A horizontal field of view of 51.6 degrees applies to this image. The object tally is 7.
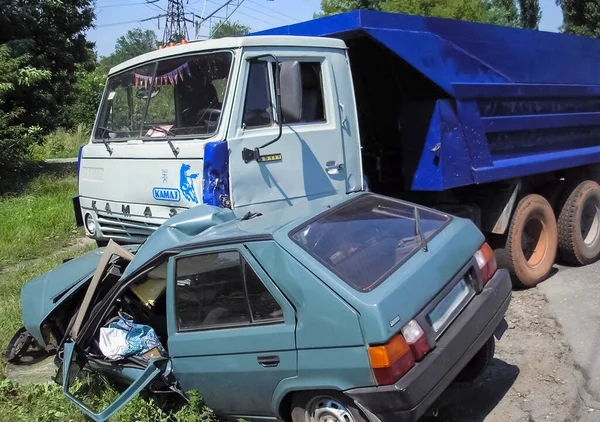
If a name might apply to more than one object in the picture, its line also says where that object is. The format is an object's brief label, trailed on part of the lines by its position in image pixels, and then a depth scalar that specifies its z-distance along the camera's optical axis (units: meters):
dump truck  4.59
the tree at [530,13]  28.33
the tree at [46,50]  13.73
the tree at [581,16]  25.08
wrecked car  3.07
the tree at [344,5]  32.41
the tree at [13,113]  12.32
